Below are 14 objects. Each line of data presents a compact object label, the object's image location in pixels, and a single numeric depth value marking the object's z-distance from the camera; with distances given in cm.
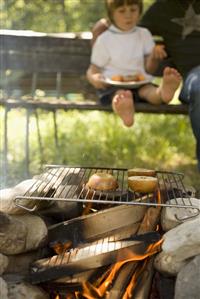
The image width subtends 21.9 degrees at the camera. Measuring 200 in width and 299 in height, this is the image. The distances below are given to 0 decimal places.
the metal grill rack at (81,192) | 244
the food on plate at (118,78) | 411
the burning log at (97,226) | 243
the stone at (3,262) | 226
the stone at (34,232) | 235
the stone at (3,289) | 209
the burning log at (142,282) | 223
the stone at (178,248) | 218
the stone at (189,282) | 210
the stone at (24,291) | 220
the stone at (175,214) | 237
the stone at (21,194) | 242
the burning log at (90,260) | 222
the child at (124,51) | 416
